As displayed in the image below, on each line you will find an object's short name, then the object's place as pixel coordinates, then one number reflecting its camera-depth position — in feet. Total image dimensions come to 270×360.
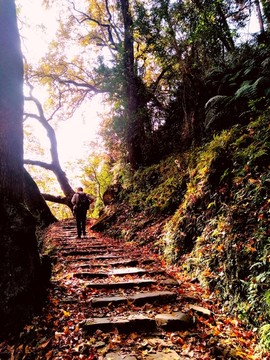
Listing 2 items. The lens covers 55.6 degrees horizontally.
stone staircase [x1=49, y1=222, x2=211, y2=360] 11.58
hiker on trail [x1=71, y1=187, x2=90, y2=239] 30.63
